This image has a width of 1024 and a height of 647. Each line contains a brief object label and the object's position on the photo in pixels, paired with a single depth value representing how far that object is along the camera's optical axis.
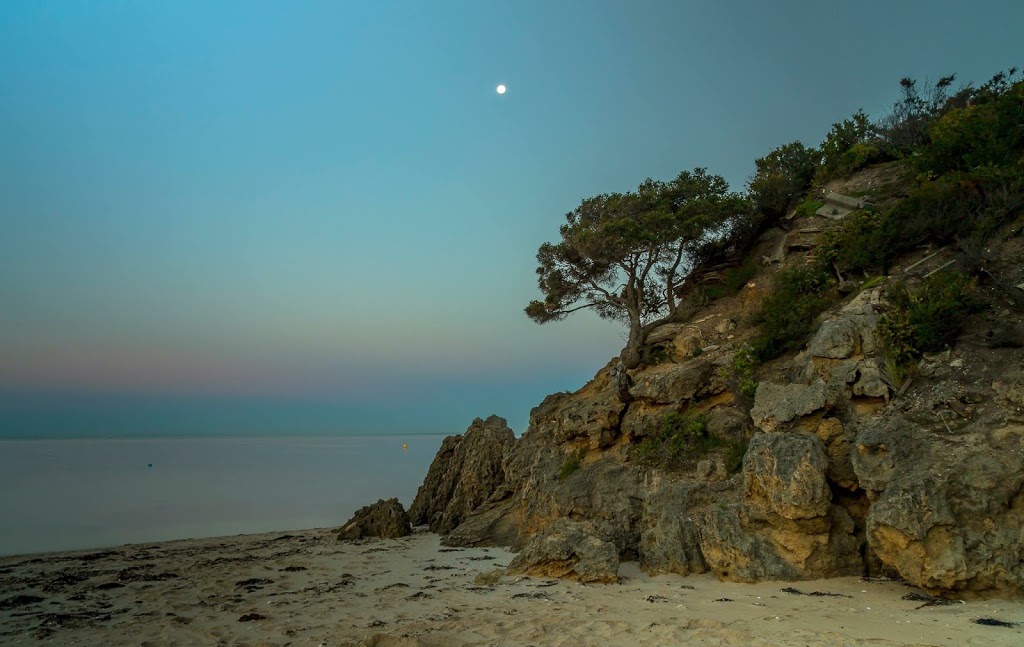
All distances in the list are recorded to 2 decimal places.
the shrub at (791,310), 13.78
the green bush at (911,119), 19.23
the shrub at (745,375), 12.80
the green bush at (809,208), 18.75
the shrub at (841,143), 20.56
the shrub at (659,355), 16.97
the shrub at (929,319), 10.11
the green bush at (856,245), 14.19
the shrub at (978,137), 14.34
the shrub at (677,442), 12.66
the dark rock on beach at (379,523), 18.16
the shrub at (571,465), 15.28
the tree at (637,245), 19.19
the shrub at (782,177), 21.05
